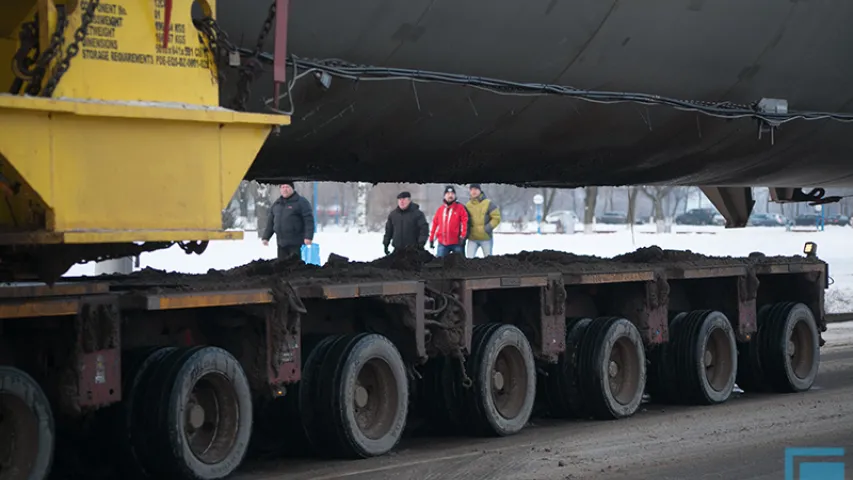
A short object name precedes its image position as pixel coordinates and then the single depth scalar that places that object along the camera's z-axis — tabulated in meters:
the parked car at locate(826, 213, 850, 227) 80.57
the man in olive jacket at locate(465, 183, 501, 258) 19.41
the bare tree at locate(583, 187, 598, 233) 57.56
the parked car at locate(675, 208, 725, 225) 80.25
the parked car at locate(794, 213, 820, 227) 79.00
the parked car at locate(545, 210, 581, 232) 62.24
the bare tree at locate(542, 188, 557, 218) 74.62
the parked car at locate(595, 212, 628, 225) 83.50
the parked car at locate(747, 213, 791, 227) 77.88
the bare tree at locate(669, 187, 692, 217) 92.24
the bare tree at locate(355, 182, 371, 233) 55.92
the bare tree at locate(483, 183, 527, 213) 88.12
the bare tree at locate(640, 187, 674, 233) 62.92
